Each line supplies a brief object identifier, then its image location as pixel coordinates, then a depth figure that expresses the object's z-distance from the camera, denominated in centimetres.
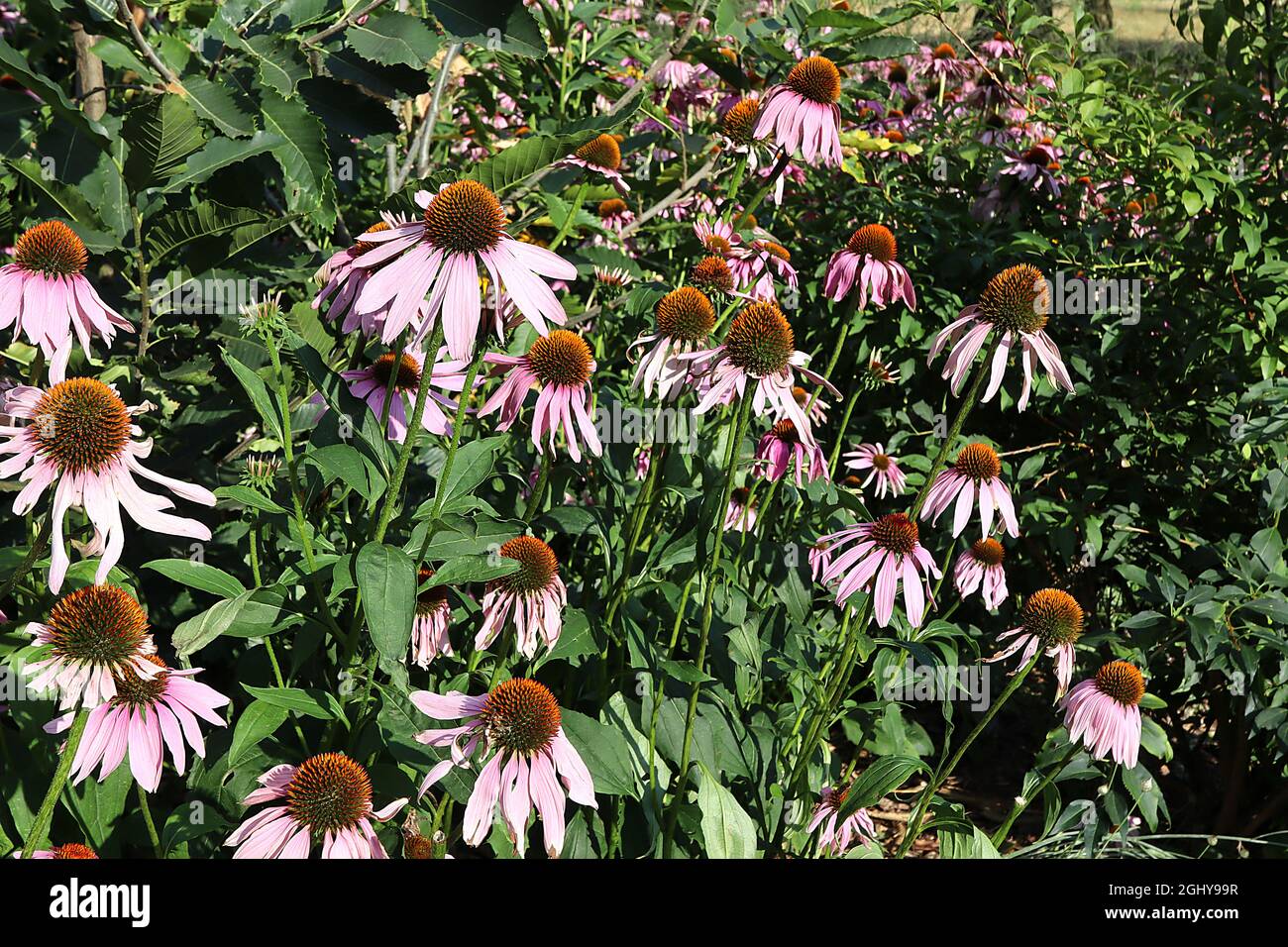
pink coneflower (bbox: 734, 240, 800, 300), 147
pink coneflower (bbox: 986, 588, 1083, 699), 131
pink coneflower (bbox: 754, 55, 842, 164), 138
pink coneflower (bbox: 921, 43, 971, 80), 367
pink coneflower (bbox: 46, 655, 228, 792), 110
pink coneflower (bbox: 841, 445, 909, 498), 155
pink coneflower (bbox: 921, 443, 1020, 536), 128
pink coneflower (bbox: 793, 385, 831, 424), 135
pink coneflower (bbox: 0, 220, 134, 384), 113
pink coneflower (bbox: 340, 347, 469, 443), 121
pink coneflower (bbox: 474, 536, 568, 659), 119
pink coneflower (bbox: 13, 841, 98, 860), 112
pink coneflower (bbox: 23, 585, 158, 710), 107
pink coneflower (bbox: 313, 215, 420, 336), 117
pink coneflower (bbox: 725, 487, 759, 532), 142
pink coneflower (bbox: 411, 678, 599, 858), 110
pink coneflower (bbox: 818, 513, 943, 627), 125
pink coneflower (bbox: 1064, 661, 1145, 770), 127
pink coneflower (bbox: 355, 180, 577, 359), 111
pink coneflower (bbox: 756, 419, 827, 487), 139
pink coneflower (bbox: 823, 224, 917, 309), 140
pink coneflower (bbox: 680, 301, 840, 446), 121
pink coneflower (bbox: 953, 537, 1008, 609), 138
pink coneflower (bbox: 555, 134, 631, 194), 144
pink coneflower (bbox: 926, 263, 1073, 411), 121
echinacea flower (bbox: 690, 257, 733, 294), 136
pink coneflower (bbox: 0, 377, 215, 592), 106
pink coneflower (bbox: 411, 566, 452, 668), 120
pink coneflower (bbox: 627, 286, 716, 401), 127
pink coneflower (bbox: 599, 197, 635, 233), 183
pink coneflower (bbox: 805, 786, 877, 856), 129
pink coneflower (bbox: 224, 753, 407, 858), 109
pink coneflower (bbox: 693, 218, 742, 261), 141
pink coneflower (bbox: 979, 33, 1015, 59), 342
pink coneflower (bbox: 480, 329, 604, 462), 124
